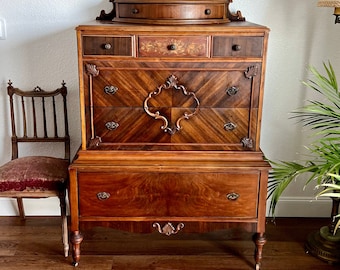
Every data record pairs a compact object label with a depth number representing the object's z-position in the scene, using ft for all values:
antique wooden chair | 8.22
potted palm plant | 7.20
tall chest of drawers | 7.37
